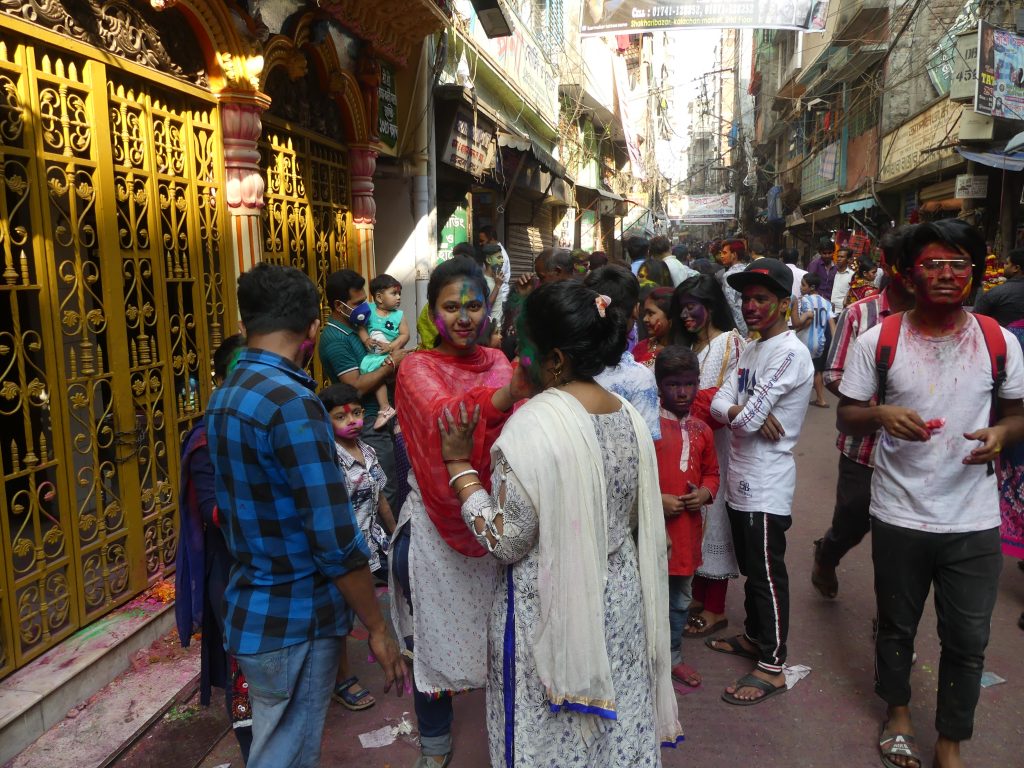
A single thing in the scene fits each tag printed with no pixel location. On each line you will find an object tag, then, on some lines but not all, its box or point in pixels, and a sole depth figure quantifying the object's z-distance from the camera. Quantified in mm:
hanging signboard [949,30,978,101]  9727
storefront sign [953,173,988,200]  10641
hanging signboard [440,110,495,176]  8234
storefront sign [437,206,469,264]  9781
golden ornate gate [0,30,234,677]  2924
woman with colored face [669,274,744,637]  3447
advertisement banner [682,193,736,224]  30109
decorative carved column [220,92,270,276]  4312
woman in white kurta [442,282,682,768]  1720
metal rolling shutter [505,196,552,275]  13398
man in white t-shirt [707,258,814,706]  2992
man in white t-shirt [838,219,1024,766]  2389
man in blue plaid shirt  1764
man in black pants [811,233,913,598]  3500
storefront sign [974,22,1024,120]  9383
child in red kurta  3066
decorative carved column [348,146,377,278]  6422
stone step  2695
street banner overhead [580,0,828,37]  8359
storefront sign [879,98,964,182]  11781
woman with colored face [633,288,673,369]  3740
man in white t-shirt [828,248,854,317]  9922
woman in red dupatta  2283
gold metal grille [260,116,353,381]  5094
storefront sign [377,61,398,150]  6941
